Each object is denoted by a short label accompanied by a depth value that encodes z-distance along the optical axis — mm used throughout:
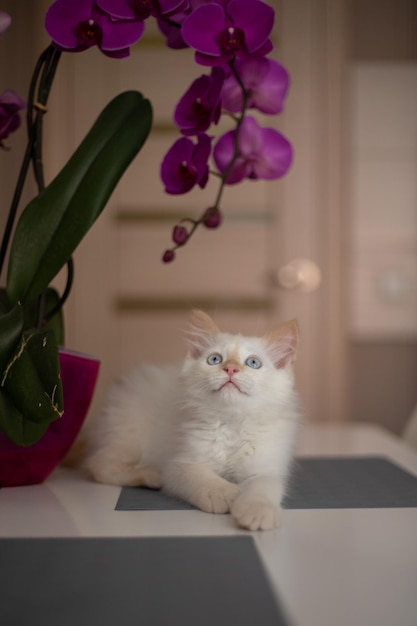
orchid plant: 728
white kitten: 883
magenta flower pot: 858
